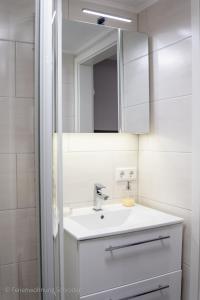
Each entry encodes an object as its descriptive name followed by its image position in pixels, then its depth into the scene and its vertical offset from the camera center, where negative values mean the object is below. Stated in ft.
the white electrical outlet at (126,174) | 5.97 -0.70
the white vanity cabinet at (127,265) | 4.01 -1.96
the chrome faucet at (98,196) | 5.44 -1.07
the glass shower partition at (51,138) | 2.54 +0.05
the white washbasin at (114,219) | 4.24 -1.38
